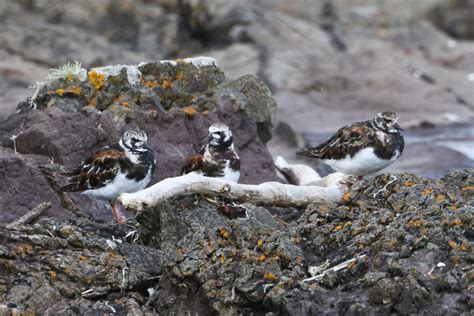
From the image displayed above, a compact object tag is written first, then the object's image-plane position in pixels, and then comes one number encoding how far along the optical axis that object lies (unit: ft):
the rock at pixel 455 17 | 195.62
